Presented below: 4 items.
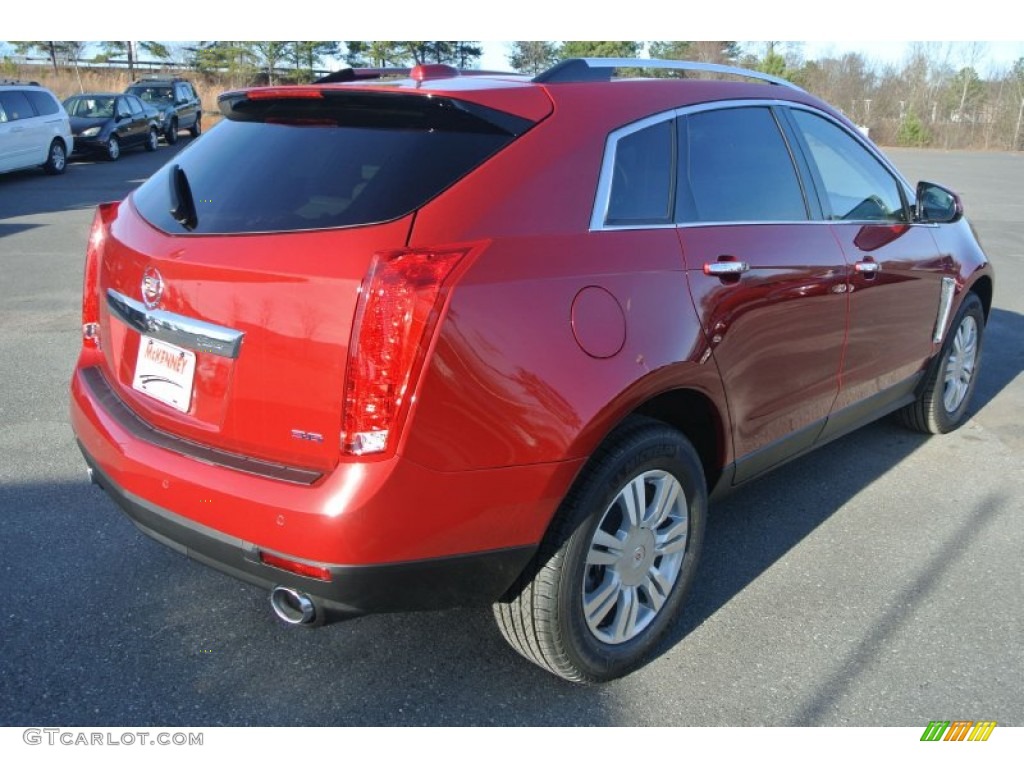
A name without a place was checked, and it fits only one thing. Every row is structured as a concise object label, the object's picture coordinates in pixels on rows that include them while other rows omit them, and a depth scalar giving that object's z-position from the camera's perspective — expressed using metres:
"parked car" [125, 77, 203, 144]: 26.27
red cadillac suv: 2.19
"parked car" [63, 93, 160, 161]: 21.08
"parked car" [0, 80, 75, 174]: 16.56
